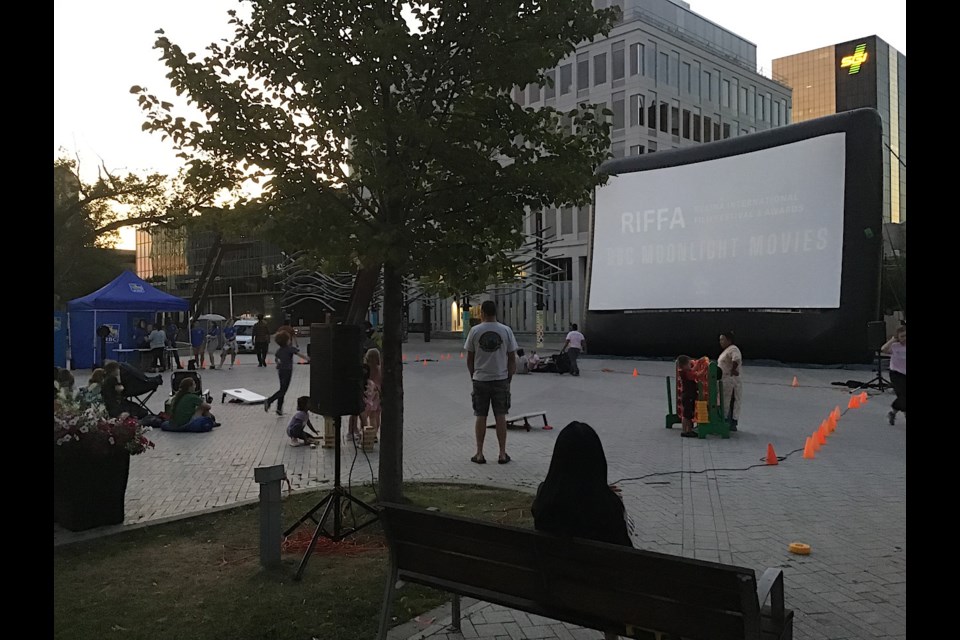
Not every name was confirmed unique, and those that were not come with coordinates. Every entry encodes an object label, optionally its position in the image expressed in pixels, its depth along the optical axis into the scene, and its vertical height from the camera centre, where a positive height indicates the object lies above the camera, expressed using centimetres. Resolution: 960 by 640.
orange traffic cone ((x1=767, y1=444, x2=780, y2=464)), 859 -170
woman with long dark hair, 318 -83
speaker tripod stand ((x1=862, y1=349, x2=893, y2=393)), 1680 -155
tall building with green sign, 8712 +3485
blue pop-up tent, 2273 +13
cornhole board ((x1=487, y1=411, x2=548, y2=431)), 1142 -170
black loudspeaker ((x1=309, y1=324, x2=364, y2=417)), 536 -40
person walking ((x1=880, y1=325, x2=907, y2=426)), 1096 -77
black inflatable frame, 2145 +35
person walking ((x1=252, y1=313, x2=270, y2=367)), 2625 -69
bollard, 495 -143
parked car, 4009 -98
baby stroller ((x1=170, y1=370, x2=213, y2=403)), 1370 -126
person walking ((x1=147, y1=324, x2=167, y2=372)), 2266 -85
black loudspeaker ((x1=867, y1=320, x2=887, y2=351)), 1702 -24
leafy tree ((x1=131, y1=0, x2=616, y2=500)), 538 +154
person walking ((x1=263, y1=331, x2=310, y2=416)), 1294 -84
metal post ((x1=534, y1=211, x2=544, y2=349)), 3753 +170
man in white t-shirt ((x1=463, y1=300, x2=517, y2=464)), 842 -52
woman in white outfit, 1072 -92
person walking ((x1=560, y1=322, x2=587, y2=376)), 2212 -85
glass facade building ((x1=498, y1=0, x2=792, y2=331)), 5094 +1789
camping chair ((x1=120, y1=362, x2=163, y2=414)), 1235 -118
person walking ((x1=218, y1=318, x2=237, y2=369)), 2661 -93
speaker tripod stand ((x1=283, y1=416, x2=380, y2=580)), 536 -149
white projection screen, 2234 +318
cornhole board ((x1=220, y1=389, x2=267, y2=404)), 1537 -176
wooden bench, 272 -118
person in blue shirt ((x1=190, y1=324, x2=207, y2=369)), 2658 -89
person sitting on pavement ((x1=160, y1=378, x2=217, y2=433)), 1164 -164
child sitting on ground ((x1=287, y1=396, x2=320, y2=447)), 1014 -159
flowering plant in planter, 568 -96
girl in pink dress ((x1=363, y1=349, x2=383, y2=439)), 1009 -106
